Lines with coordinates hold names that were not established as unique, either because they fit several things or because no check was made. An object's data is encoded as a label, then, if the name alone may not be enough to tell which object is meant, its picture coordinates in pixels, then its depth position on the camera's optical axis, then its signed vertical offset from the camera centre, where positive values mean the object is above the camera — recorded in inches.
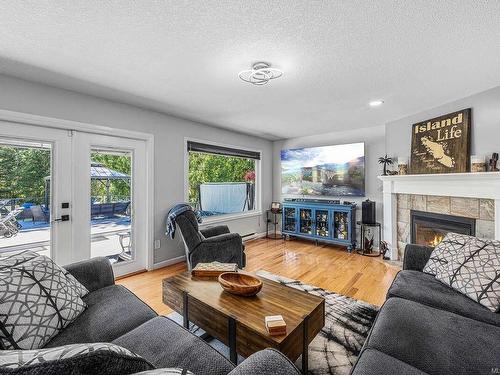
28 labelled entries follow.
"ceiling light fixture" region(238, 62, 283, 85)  83.1 +41.0
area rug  63.9 -46.0
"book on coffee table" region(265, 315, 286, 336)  50.8 -29.4
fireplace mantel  102.5 -0.9
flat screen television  173.3 +12.6
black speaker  159.0 -16.8
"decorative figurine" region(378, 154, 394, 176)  151.0 +15.8
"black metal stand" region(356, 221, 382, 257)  159.8 -37.0
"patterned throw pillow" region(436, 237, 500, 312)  59.4 -23.0
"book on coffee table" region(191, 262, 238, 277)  80.7 -27.7
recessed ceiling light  118.2 +41.6
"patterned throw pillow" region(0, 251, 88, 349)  44.5 -23.2
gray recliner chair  107.7 -26.3
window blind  155.9 +26.8
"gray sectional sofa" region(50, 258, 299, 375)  35.8 -29.8
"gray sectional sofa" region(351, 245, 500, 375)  40.8 -29.6
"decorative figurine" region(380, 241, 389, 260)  150.6 -38.6
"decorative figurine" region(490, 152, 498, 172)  101.4 +10.0
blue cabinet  169.9 -26.2
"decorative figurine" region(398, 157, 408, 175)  139.4 +12.0
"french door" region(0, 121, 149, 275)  94.5 -3.1
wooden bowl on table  66.0 -27.6
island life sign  112.6 +21.2
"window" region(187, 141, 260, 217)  165.5 +6.7
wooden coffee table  52.9 -30.8
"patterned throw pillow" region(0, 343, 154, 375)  20.8 -15.9
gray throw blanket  116.2 -13.8
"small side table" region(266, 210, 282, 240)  215.5 -30.0
